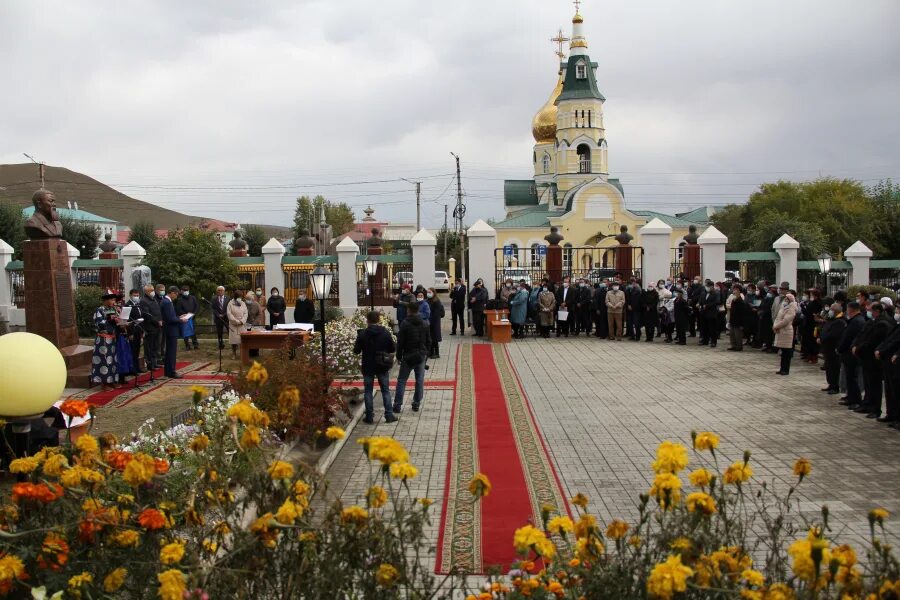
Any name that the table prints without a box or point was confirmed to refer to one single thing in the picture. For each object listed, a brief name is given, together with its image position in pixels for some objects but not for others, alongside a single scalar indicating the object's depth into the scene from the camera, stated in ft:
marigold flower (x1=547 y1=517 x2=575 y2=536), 11.71
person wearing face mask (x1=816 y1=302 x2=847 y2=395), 40.52
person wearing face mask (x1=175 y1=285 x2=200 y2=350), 58.23
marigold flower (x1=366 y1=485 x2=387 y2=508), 11.65
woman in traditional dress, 43.77
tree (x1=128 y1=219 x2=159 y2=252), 180.18
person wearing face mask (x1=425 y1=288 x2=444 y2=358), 58.20
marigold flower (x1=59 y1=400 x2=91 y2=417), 15.96
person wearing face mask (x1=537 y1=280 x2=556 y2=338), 68.49
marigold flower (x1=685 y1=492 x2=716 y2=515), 11.23
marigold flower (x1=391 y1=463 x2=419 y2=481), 11.76
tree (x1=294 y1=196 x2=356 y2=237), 258.98
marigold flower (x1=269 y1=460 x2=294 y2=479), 12.06
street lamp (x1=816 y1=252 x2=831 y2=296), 70.38
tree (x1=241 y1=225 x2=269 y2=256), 192.54
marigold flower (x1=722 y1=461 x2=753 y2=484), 12.18
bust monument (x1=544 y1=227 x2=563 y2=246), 78.79
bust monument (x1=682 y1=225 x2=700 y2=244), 79.61
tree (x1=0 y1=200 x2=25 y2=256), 133.18
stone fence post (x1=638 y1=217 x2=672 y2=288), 75.77
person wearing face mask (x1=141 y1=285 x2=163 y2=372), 47.06
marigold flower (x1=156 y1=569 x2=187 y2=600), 9.78
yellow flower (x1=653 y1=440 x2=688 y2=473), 11.74
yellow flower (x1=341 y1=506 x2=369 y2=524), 11.48
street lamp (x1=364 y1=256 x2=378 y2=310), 70.59
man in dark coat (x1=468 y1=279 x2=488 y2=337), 70.13
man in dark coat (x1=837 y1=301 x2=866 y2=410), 37.17
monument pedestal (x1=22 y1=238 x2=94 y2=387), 43.55
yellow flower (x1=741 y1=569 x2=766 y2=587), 10.11
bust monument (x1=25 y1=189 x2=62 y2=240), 43.60
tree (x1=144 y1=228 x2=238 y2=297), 81.05
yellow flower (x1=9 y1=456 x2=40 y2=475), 13.11
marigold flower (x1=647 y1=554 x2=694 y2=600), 9.58
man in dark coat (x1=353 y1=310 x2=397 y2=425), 35.09
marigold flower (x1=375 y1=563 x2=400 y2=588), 11.02
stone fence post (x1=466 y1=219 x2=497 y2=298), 75.72
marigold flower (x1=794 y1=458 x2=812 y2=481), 12.60
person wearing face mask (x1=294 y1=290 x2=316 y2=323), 60.95
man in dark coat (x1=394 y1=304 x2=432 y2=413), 37.27
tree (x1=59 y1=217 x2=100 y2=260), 152.66
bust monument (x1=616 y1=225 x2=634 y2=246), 80.59
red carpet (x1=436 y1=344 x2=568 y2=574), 20.45
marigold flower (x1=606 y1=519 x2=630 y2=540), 11.52
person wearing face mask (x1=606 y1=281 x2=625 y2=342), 66.95
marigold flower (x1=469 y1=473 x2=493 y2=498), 11.87
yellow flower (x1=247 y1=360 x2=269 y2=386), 15.38
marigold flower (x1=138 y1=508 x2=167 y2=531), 11.51
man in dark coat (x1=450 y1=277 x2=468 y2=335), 71.51
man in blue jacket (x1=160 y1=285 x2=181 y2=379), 47.98
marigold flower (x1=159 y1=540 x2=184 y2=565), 10.82
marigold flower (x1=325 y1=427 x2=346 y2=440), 13.36
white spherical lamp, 17.84
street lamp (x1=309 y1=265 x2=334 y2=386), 42.19
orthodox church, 183.11
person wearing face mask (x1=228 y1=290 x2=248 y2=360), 55.06
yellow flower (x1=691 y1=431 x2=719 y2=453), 12.69
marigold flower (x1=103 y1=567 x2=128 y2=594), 11.19
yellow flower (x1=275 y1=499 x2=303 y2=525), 11.12
